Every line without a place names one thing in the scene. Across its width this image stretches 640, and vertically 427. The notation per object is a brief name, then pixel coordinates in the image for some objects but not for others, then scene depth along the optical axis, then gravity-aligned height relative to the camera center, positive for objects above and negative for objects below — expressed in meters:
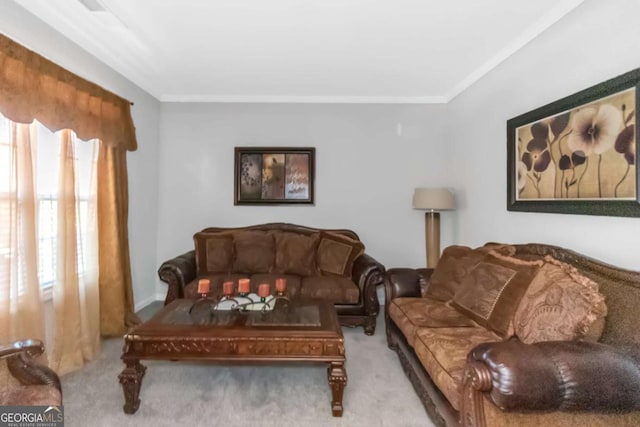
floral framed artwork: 1.73 +0.33
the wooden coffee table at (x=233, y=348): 1.87 -0.85
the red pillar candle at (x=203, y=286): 2.23 -0.56
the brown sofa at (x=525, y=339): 1.18 -0.65
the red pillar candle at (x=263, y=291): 2.28 -0.62
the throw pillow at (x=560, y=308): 1.47 -0.53
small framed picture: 3.96 +0.39
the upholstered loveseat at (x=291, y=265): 3.04 -0.63
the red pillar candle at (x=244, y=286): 2.29 -0.58
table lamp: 3.44 -0.03
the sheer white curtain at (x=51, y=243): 1.99 -0.24
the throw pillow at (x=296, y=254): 3.51 -0.54
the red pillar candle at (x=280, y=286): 2.38 -0.61
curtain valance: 1.94 +0.83
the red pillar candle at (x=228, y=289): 2.30 -0.61
